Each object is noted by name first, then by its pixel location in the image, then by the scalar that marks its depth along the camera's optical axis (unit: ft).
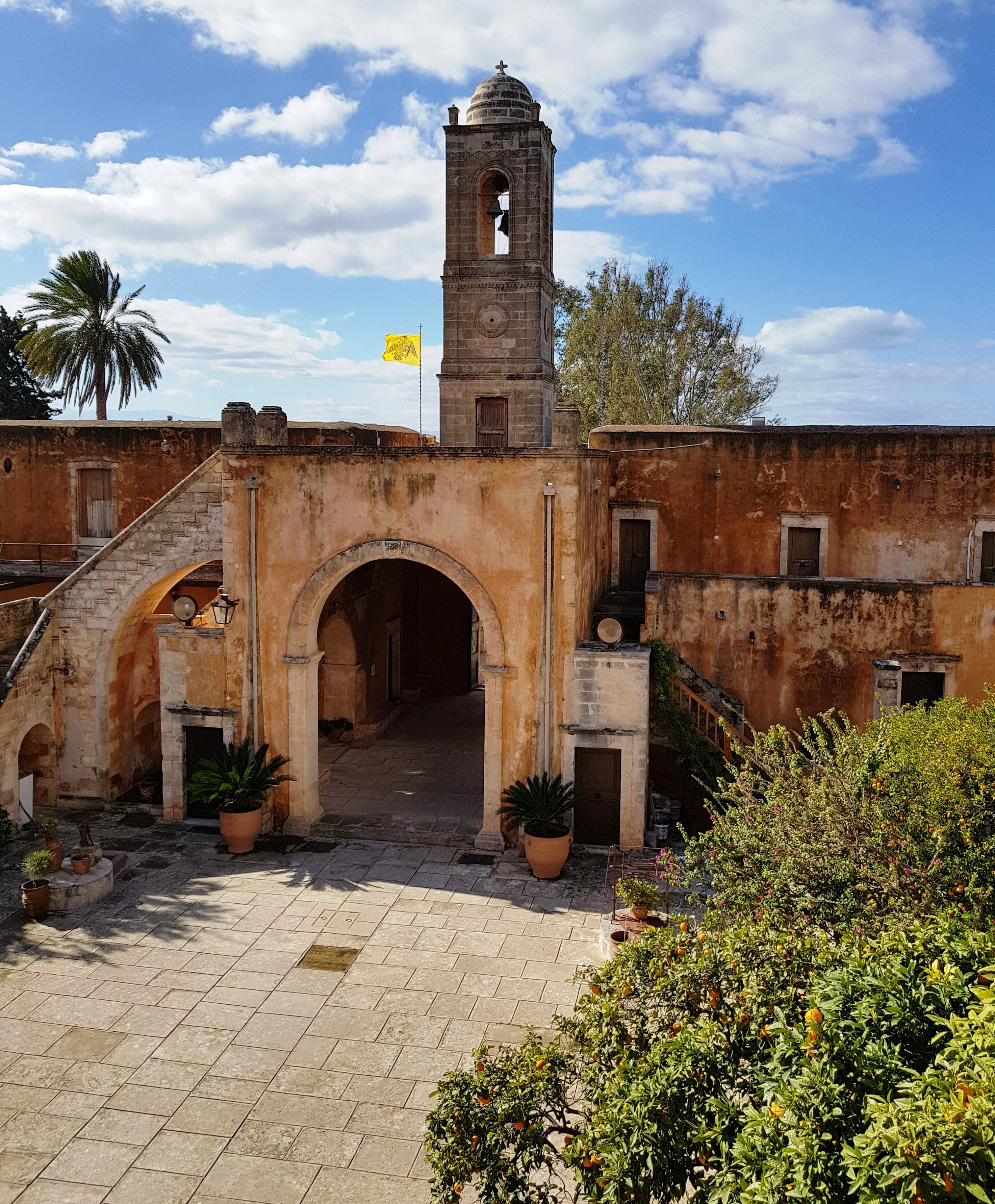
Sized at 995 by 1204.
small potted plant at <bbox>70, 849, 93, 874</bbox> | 43.91
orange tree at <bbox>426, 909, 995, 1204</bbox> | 15.07
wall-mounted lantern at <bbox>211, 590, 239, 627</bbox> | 51.42
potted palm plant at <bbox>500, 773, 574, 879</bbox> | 46.19
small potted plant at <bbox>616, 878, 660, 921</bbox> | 37.22
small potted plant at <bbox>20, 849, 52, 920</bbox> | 42.09
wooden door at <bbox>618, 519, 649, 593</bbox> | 75.66
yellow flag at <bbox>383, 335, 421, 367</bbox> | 81.46
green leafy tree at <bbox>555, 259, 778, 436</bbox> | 113.29
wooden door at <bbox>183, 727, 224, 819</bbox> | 53.93
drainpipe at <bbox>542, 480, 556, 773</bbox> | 48.24
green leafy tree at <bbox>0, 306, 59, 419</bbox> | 115.96
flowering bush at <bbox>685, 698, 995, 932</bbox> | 26.99
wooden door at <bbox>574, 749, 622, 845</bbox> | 49.60
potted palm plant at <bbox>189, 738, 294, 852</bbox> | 49.60
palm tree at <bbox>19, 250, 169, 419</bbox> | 97.71
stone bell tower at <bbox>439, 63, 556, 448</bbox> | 71.15
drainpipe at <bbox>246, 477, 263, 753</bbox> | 51.44
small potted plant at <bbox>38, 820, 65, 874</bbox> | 44.34
